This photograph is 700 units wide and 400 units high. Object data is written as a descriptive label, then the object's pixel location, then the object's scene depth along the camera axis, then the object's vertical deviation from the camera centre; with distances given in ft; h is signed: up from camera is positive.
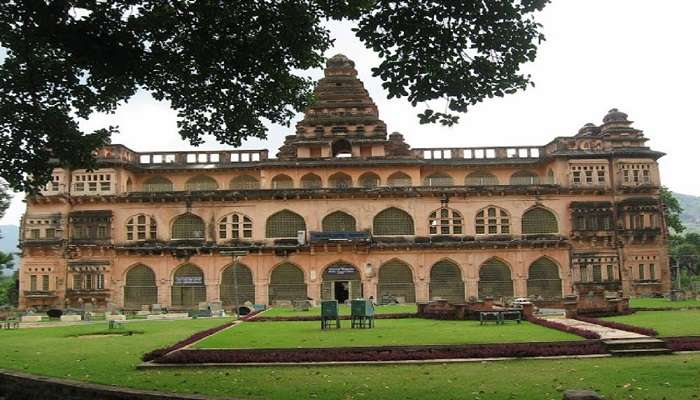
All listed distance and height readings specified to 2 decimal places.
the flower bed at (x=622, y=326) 58.13 -5.99
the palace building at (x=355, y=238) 152.05 +8.40
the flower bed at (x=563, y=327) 56.84 -5.99
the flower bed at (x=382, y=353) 50.11 -6.23
